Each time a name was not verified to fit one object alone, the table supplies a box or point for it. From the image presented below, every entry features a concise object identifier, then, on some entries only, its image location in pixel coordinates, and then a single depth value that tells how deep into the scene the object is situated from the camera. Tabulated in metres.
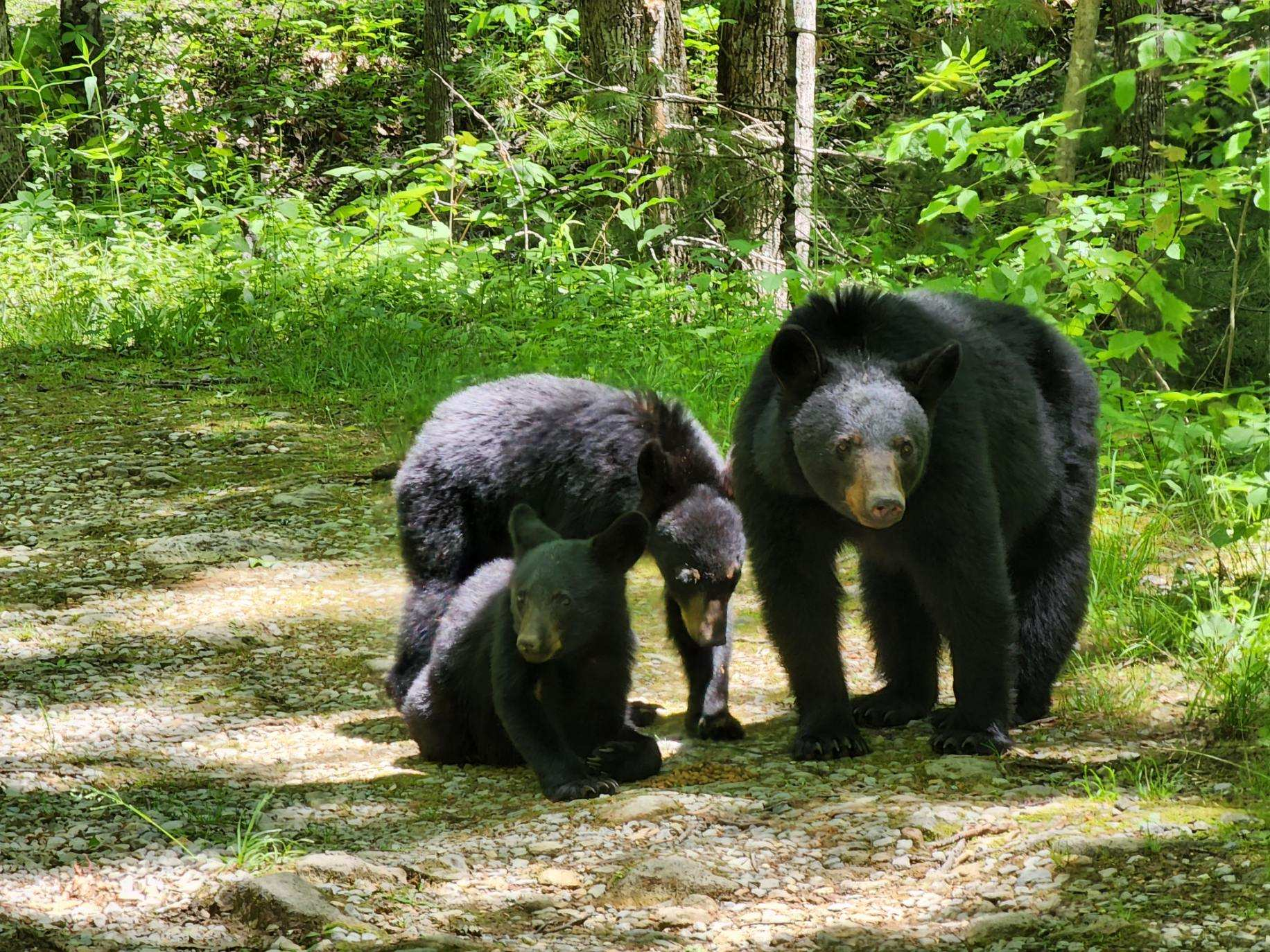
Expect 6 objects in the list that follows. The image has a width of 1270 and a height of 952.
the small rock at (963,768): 7.84
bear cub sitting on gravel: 8.27
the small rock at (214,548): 12.48
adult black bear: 7.75
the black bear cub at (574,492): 9.11
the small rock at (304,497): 14.11
